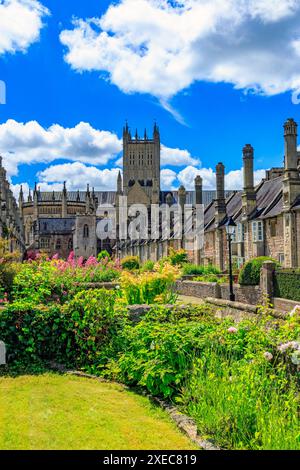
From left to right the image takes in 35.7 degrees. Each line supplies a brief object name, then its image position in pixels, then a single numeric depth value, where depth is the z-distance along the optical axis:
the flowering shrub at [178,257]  42.27
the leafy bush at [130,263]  45.84
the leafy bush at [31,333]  9.49
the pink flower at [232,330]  7.73
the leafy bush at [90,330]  9.54
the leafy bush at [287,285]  21.52
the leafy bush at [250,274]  25.23
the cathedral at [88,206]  98.75
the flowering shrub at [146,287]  15.38
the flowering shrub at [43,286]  11.51
